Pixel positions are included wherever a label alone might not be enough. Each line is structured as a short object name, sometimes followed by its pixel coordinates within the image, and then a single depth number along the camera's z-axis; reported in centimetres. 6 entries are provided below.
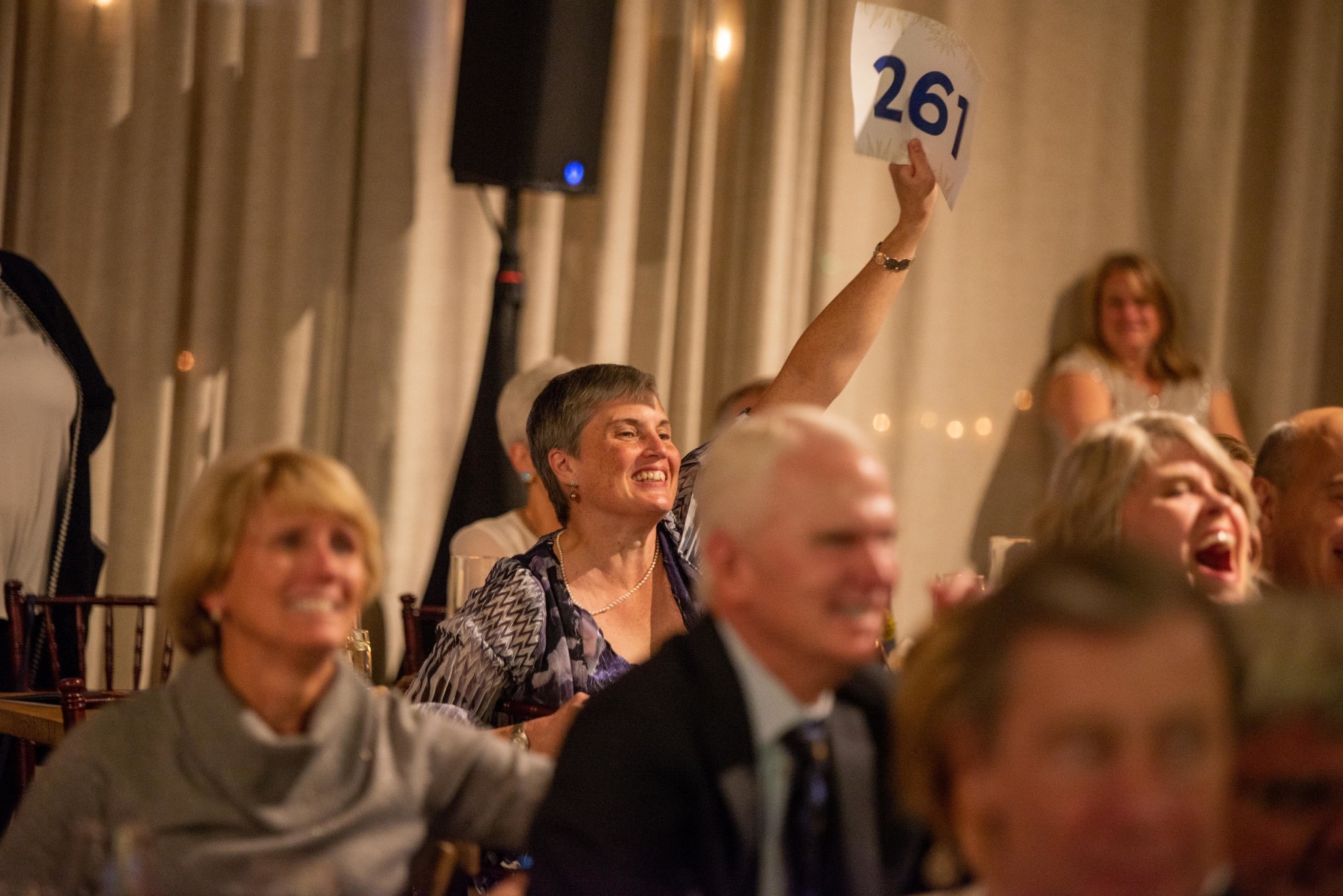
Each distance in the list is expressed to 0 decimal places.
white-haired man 677
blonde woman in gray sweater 692
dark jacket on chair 871
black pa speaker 906
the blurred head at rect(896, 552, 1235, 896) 534
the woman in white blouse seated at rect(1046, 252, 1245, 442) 985
